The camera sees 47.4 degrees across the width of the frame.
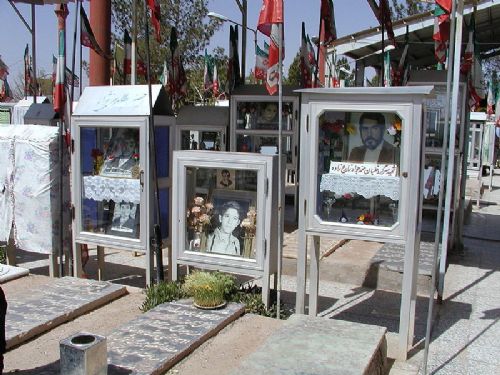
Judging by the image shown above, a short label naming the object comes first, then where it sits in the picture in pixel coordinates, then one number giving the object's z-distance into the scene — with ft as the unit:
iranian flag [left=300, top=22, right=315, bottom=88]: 36.17
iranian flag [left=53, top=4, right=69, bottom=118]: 21.81
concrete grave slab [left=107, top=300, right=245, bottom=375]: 14.30
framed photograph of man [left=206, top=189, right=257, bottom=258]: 18.86
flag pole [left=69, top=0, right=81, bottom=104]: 22.59
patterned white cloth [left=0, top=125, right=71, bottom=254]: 21.93
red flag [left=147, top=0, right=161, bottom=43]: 23.27
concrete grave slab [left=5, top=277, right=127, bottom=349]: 16.67
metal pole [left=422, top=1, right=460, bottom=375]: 15.10
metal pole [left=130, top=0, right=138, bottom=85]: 21.23
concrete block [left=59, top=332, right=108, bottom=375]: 11.90
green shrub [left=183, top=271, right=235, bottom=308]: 18.04
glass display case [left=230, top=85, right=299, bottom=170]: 37.06
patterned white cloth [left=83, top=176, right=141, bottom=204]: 20.97
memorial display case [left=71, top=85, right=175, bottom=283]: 20.63
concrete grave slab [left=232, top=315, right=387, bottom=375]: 13.20
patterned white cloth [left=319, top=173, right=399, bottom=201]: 17.11
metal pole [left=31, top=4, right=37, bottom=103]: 32.81
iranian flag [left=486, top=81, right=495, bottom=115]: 68.28
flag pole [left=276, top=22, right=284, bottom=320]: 17.78
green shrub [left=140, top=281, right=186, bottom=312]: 18.83
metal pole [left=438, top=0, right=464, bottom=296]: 15.21
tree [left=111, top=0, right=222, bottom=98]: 86.33
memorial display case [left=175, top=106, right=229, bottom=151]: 38.37
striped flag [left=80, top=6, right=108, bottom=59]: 27.91
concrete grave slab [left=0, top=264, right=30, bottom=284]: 21.94
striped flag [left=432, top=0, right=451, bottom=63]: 16.39
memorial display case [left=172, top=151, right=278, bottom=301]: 18.11
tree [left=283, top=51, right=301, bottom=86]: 131.41
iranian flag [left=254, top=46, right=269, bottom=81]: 37.71
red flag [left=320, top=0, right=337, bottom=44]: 28.66
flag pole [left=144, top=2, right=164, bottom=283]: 19.72
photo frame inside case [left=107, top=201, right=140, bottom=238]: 21.62
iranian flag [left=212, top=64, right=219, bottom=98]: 69.56
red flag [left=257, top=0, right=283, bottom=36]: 17.61
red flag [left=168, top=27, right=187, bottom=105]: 39.96
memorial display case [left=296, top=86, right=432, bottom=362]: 16.49
